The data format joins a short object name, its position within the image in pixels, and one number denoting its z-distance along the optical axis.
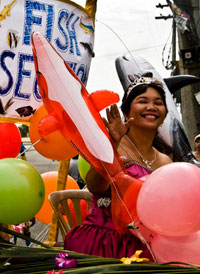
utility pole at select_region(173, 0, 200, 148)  8.30
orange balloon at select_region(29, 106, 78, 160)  1.97
